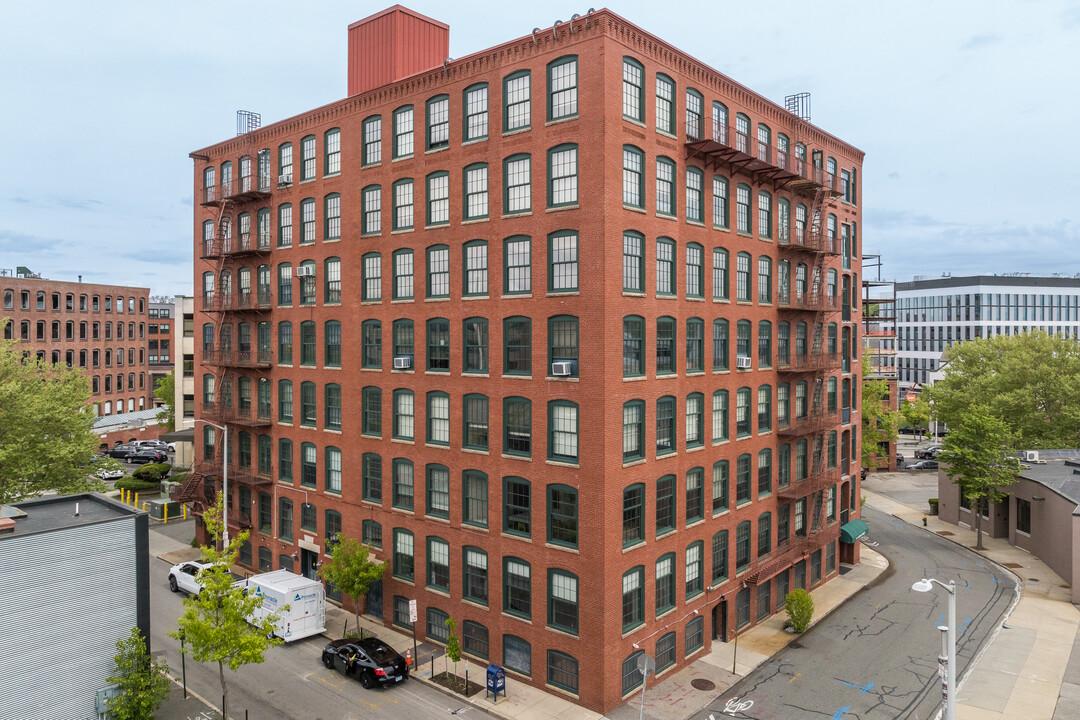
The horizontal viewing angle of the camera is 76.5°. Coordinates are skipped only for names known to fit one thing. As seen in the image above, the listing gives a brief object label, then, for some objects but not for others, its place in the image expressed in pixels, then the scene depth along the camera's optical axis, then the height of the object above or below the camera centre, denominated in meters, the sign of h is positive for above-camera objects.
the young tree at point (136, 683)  20.48 -10.11
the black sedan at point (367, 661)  24.88 -11.50
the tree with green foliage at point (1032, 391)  53.22 -3.09
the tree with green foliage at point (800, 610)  29.97 -11.29
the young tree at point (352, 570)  28.69 -9.19
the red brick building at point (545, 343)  24.03 +0.41
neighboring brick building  76.38 +2.74
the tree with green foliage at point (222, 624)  20.59 -8.30
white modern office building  107.75 +7.02
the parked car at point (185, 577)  33.88 -11.35
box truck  28.73 -10.67
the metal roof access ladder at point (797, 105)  36.88 +13.48
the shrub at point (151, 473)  59.25 -10.47
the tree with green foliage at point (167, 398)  70.12 -4.92
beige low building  38.53 -10.33
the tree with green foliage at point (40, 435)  35.38 -4.47
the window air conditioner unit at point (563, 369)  23.92 -0.58
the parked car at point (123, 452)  72.31 -10.57
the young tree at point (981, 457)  44.22 -6.85
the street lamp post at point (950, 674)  17.84 -8.59
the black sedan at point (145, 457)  70.75 -10.84
